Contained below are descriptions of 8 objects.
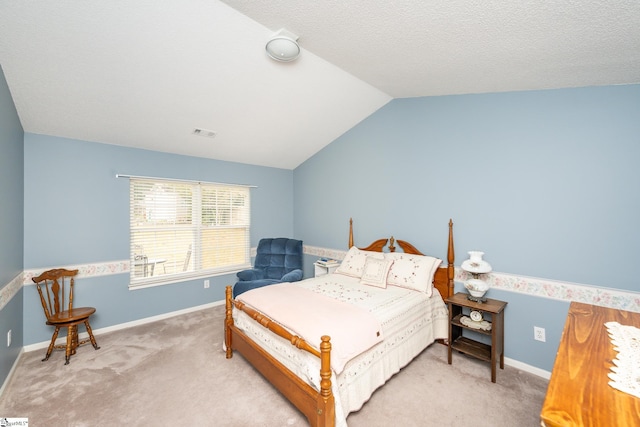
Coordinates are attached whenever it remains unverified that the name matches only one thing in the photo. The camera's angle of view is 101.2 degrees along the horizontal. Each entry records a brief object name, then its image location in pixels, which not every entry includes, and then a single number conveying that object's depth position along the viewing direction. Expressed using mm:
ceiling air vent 3404
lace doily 927
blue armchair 4141
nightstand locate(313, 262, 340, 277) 4203
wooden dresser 775
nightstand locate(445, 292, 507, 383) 2354
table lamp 2582
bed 1757
